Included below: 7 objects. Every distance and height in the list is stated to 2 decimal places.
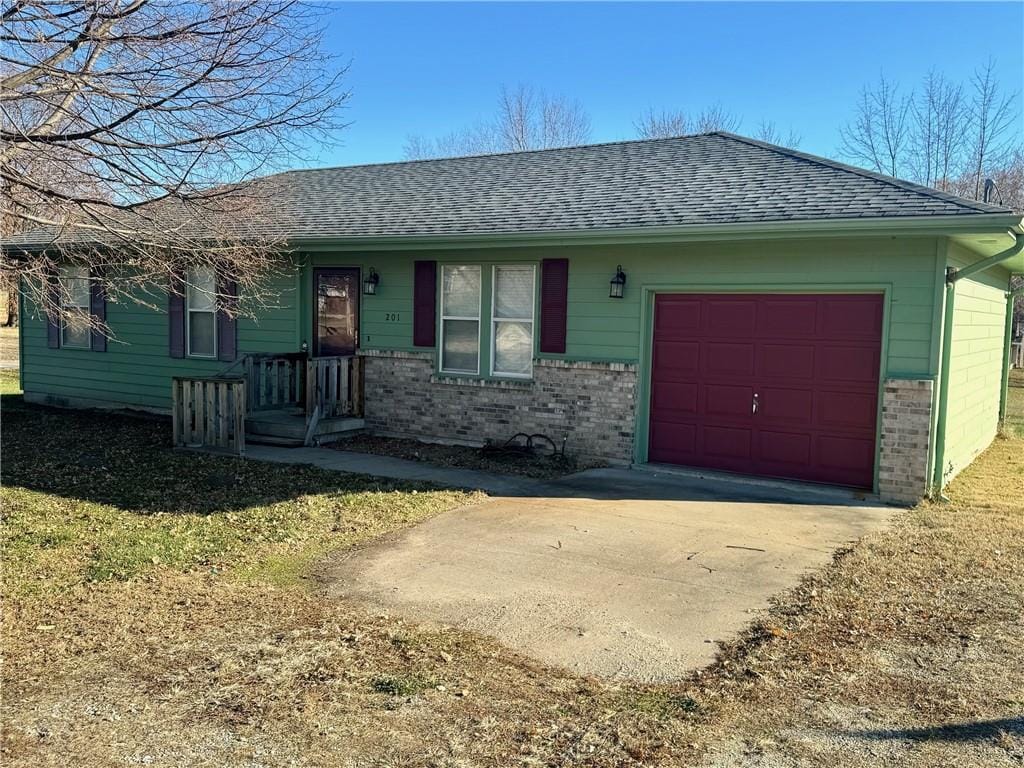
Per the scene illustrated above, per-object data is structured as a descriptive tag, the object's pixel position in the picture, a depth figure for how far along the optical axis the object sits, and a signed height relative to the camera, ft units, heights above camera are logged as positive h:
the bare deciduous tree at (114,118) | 19.70 +4.89
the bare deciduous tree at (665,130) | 121.60 +27.72
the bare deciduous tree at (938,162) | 94.43 +18.84
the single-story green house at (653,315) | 29.01 +0.40
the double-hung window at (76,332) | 50.70 -0.82
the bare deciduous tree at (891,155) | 96.73 +19.77
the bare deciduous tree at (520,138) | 128.16 +27.19
